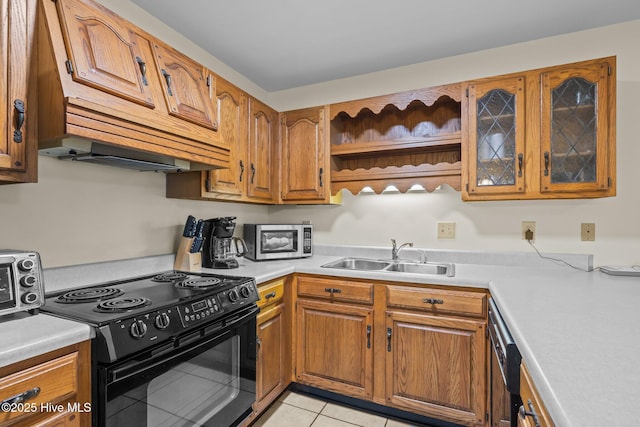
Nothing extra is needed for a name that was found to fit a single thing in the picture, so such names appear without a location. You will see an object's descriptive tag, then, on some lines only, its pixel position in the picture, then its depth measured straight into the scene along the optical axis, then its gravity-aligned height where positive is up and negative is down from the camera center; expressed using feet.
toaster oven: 3.44 -0.79
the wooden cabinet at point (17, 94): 3.62 +1.34
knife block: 6.49 -0.94
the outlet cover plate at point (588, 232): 6.70 -0.34
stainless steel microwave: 7.79 -0.70
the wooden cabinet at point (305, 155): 8.27 +1.51
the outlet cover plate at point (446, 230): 7.86 -0.39
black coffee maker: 6.84 -0.67
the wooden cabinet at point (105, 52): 4.00 +2.17
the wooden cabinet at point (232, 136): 6.65 +1.69
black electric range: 3.52 -1.22
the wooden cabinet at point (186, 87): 5.25 +2.21
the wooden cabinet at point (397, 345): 5.73 -2.55
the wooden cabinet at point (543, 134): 5.88 +1.58
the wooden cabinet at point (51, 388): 2.79 -1.68
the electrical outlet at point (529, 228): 7.16 -0.29
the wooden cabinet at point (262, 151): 7.74 +1.54
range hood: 4.25 +0.83
